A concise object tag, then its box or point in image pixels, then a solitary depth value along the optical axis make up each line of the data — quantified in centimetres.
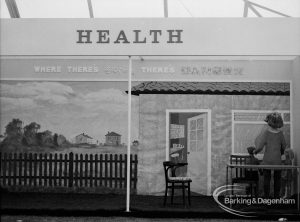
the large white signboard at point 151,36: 841
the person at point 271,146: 930
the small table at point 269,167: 837
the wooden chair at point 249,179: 939
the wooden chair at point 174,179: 912
